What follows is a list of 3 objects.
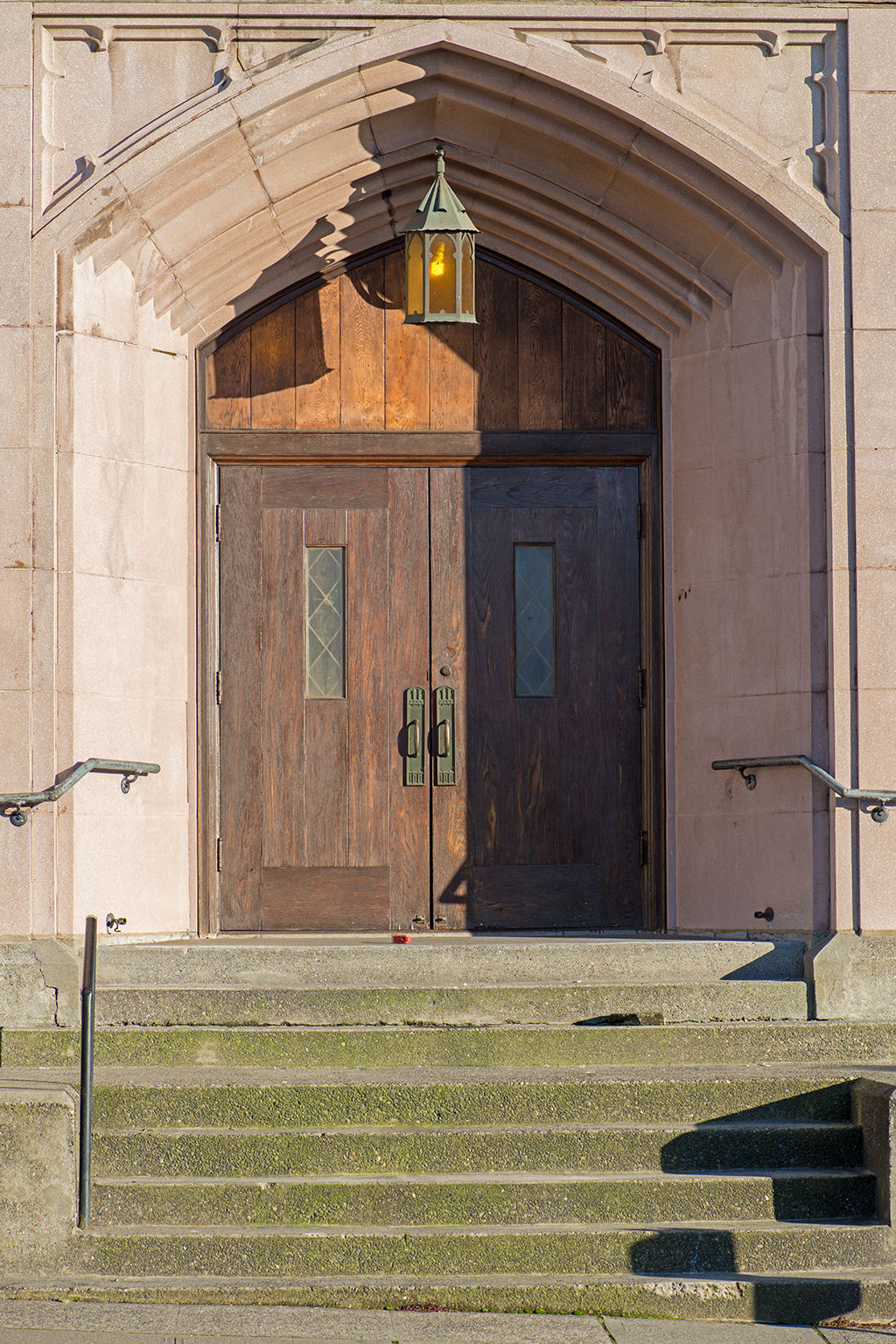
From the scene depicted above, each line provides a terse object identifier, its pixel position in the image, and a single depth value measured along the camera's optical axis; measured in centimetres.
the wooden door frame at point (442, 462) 1417
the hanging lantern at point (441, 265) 1292
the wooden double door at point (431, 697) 1423
